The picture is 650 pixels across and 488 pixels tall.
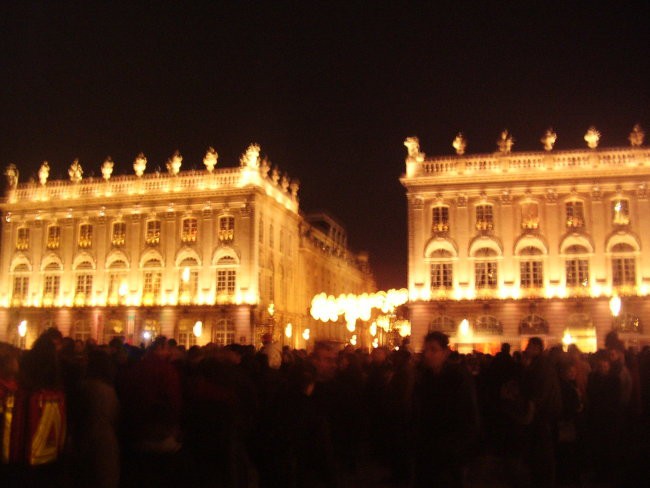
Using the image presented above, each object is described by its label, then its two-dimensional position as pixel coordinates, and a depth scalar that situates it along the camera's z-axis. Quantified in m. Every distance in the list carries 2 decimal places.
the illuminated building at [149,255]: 51.53
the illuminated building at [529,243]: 44.81
